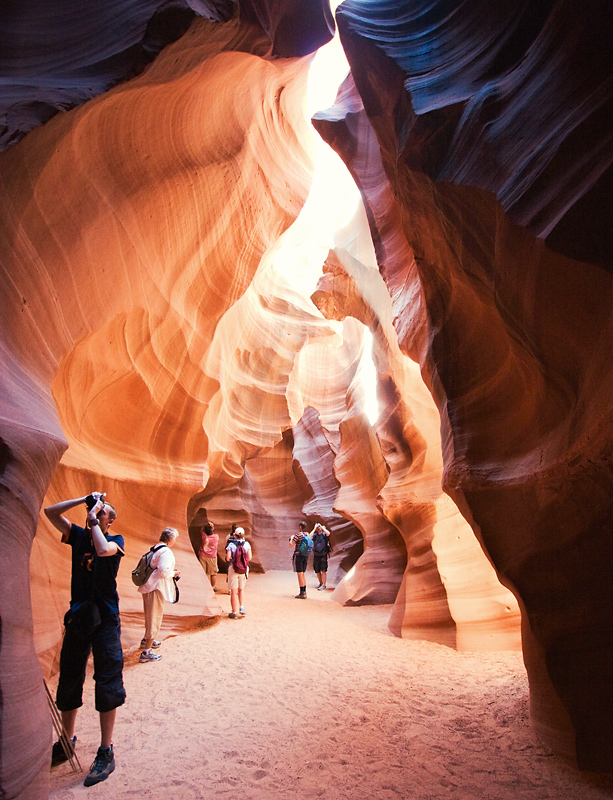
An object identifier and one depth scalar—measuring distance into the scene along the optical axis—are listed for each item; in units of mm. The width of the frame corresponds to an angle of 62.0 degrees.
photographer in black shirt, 3201
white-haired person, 6098
